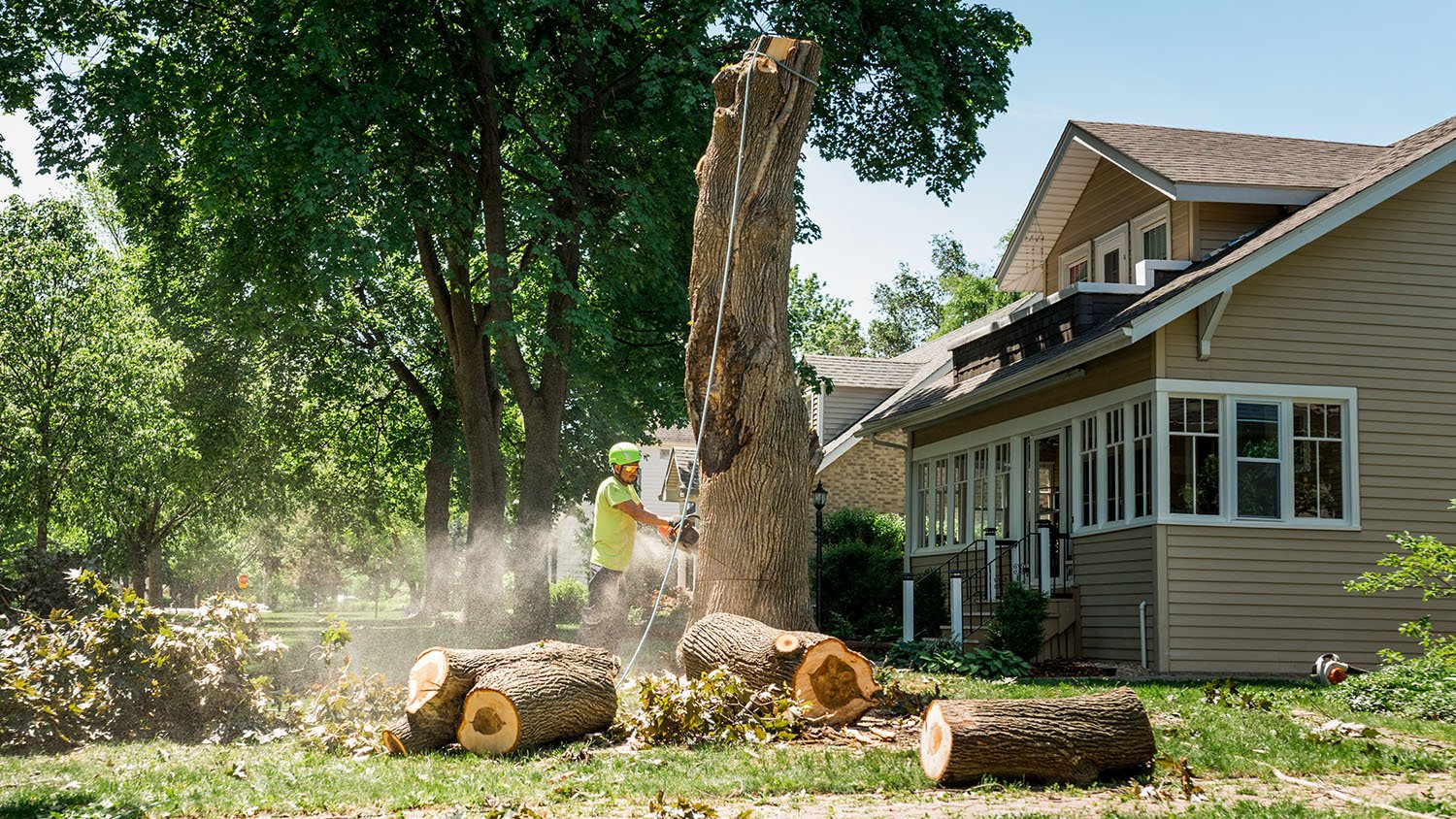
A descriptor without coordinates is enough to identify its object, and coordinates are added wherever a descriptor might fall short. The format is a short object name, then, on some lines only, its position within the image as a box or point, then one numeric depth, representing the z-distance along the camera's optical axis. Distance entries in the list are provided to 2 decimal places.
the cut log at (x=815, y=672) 9.02
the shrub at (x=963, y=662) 12.44
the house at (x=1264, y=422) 15.27
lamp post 22.01
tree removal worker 11.85
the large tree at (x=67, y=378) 23.70
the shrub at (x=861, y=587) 22.73
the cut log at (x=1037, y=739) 7.27
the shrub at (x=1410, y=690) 10.30
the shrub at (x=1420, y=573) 11.58
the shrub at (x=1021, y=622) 15.88
